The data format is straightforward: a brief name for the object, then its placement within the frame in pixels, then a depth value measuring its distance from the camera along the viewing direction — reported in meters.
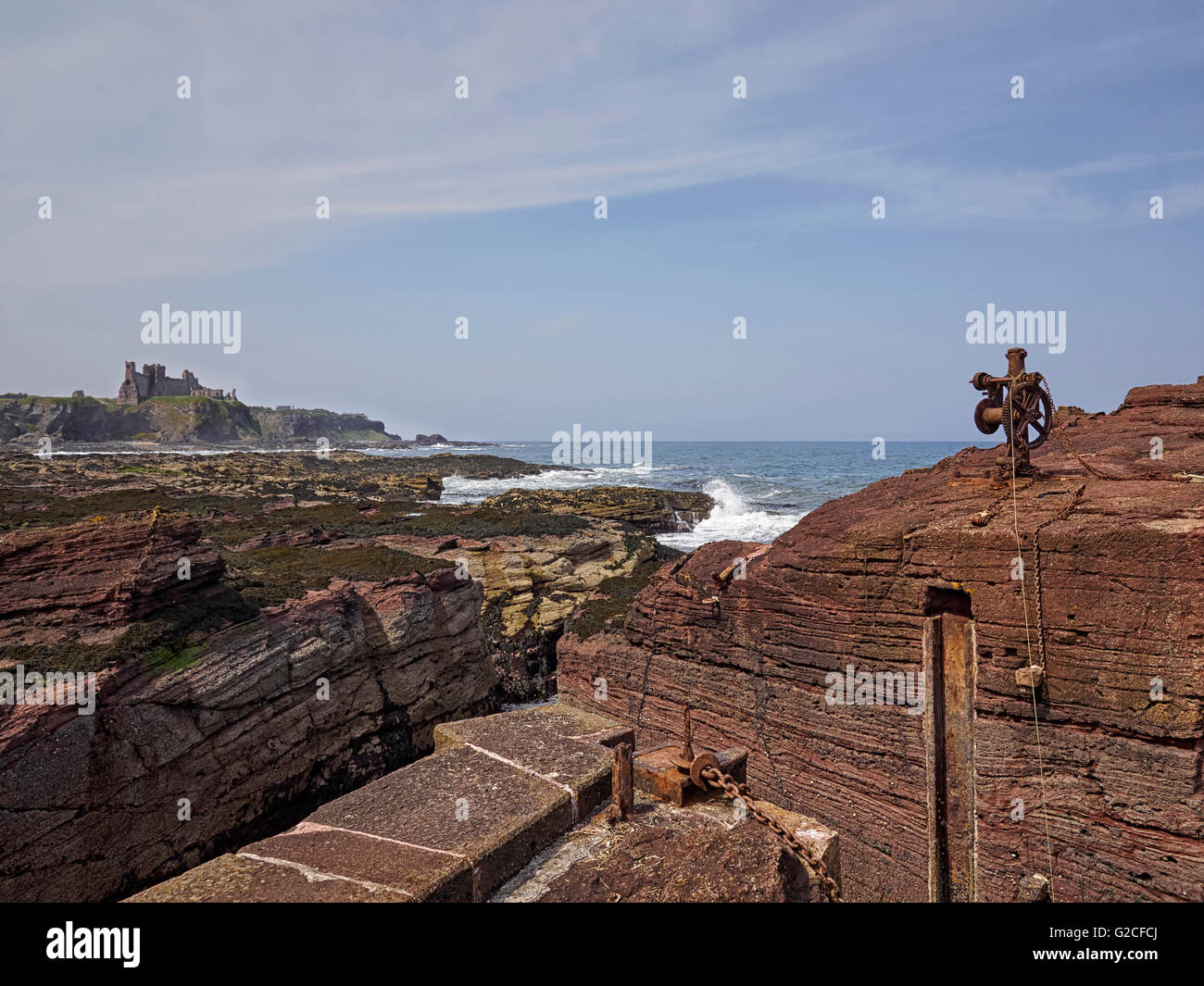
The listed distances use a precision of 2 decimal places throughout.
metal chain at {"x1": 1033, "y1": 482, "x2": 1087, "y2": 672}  8.67
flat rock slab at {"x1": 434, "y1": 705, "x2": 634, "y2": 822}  4.44
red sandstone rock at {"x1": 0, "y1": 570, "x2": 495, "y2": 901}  8.82
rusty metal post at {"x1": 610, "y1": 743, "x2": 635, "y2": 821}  4.25
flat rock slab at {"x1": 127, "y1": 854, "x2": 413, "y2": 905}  3.09
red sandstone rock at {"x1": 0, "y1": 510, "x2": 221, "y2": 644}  10.83
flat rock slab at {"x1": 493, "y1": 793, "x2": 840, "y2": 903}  3.29
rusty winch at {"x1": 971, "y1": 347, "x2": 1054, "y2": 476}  9.98
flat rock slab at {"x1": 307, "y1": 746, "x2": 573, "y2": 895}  3.68
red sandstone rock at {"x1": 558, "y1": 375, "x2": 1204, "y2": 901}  7.93
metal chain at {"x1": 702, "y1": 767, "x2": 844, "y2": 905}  3.87
